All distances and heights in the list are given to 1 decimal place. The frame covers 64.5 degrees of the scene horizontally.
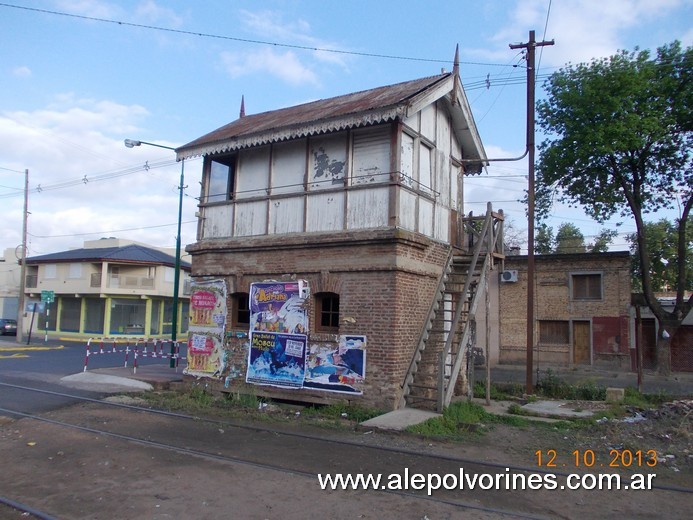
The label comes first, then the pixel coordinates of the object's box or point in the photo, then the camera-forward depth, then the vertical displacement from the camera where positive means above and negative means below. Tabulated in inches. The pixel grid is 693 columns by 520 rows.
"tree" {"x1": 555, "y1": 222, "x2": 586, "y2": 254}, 1943.9 +309.1
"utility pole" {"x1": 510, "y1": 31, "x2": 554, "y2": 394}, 552.4 +151.1
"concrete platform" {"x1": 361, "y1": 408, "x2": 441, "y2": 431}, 376.8 -72.7
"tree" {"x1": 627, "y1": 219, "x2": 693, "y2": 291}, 1274.6 +172.0
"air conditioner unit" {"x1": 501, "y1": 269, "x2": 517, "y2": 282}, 1091.9 +90.3
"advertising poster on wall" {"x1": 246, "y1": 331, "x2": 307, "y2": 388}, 474.0 -40.8
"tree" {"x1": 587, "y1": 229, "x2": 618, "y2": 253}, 1662.5 +260.3
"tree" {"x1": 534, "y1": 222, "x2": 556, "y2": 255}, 1760.5 +266.4
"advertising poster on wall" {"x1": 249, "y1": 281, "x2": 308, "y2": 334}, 479.8 +5.2
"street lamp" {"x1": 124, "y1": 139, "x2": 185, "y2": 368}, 770.5 +110.2
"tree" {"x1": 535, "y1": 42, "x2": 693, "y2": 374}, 817.5 +285.1
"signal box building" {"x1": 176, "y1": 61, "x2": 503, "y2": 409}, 441.1 +75.7
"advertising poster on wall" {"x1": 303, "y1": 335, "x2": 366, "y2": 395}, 444.1 -42.0
